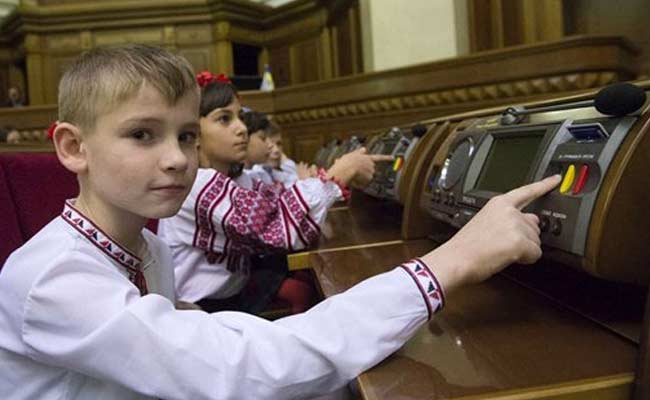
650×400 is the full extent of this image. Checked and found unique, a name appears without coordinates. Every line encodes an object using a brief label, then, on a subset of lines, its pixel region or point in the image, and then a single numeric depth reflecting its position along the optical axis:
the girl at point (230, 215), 1.29
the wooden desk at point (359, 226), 1.18
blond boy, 0.58
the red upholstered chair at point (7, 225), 1.06
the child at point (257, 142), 2.66
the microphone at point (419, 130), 1.29
